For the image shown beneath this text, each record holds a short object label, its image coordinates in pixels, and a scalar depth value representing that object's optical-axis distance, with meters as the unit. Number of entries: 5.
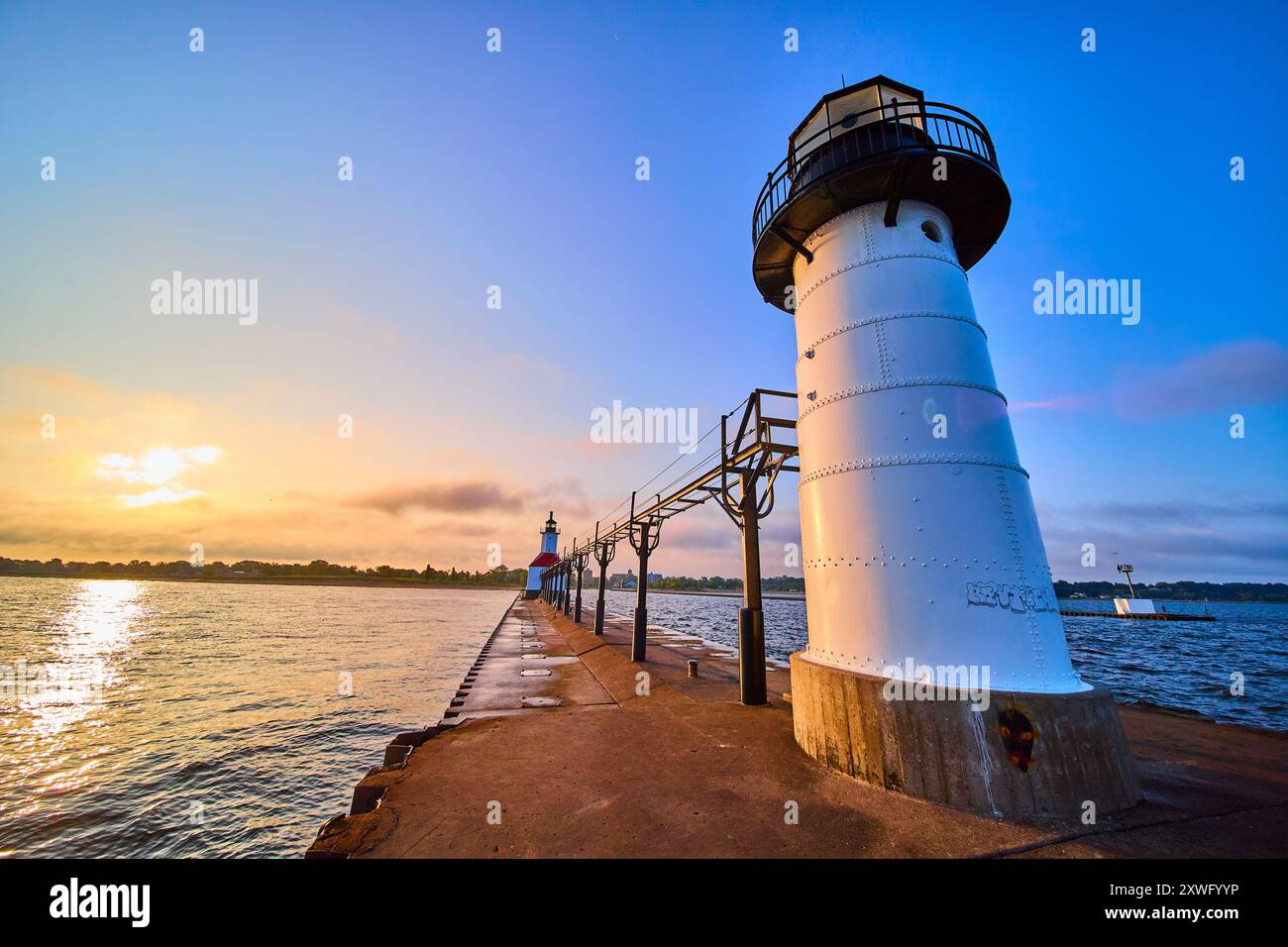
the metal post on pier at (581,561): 36.69
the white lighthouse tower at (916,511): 5.93
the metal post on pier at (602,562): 27.20
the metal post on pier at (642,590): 18.41
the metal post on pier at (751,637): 11.52
